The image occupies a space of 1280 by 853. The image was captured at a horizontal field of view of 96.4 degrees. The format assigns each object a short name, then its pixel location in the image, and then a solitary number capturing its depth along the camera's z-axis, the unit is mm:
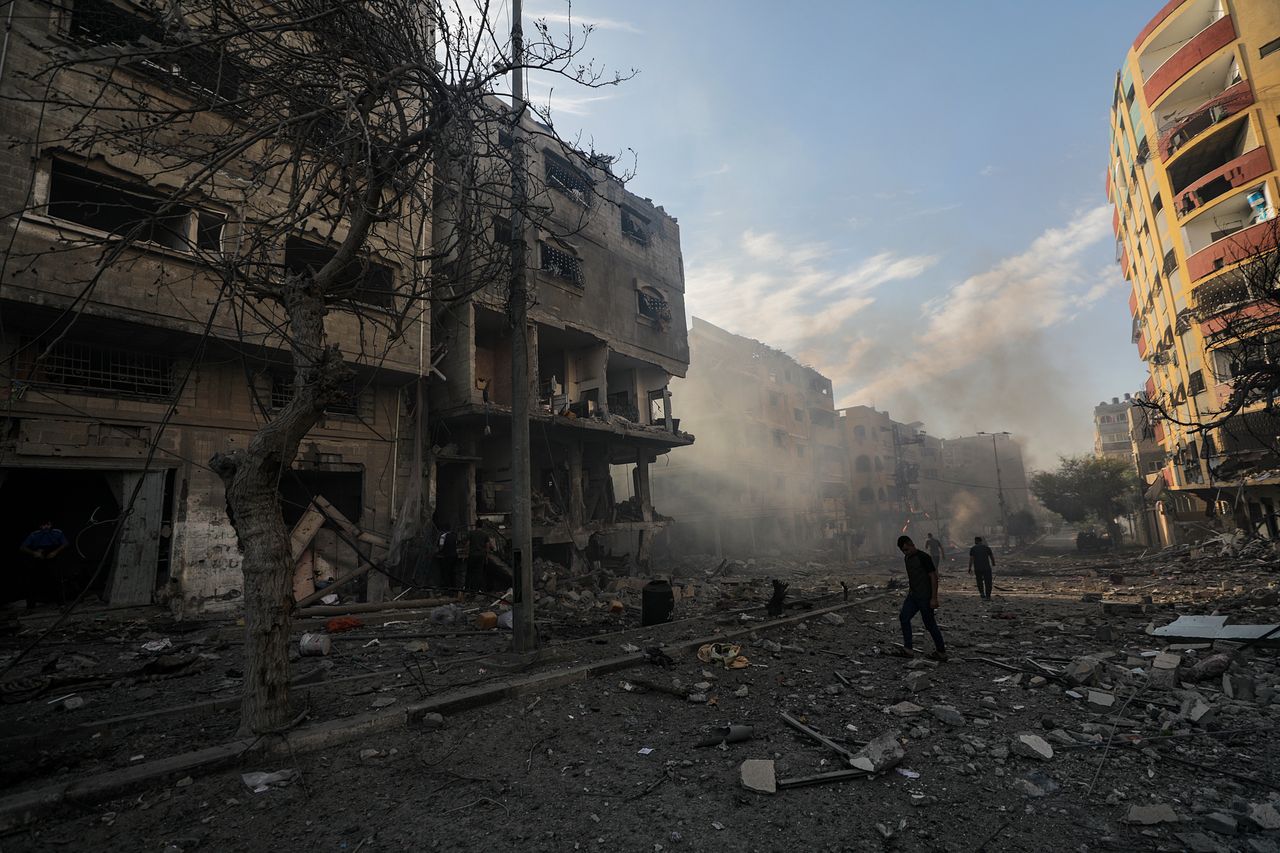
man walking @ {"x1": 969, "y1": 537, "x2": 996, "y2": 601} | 14367
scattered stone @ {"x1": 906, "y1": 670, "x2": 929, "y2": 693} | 6040
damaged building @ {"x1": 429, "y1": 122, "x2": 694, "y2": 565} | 15609
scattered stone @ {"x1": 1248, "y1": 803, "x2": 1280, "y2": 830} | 3186
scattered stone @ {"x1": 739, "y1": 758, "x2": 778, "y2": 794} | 3781
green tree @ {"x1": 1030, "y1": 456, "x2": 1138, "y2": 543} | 39188
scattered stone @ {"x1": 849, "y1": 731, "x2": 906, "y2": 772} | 4039
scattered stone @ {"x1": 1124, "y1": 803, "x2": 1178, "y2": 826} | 3293
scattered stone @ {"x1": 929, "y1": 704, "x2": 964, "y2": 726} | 5021
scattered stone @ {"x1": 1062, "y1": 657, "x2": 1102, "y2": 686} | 5984
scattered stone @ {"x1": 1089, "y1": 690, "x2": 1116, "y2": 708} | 5285
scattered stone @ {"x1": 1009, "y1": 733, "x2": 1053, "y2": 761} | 4309
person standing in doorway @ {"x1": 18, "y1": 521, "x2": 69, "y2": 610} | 9500
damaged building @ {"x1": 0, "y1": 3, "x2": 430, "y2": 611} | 9148
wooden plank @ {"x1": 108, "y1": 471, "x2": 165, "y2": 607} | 10078
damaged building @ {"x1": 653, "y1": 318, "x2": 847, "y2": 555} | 36062
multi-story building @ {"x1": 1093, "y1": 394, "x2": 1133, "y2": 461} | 74562
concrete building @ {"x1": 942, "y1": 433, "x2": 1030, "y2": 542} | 63250
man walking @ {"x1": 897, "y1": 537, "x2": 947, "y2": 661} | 7680
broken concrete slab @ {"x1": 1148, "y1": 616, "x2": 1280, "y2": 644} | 7186
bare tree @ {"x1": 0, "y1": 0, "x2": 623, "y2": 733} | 4414
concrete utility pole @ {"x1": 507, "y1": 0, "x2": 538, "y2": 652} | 7078
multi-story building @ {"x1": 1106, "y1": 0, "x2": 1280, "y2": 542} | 21828
